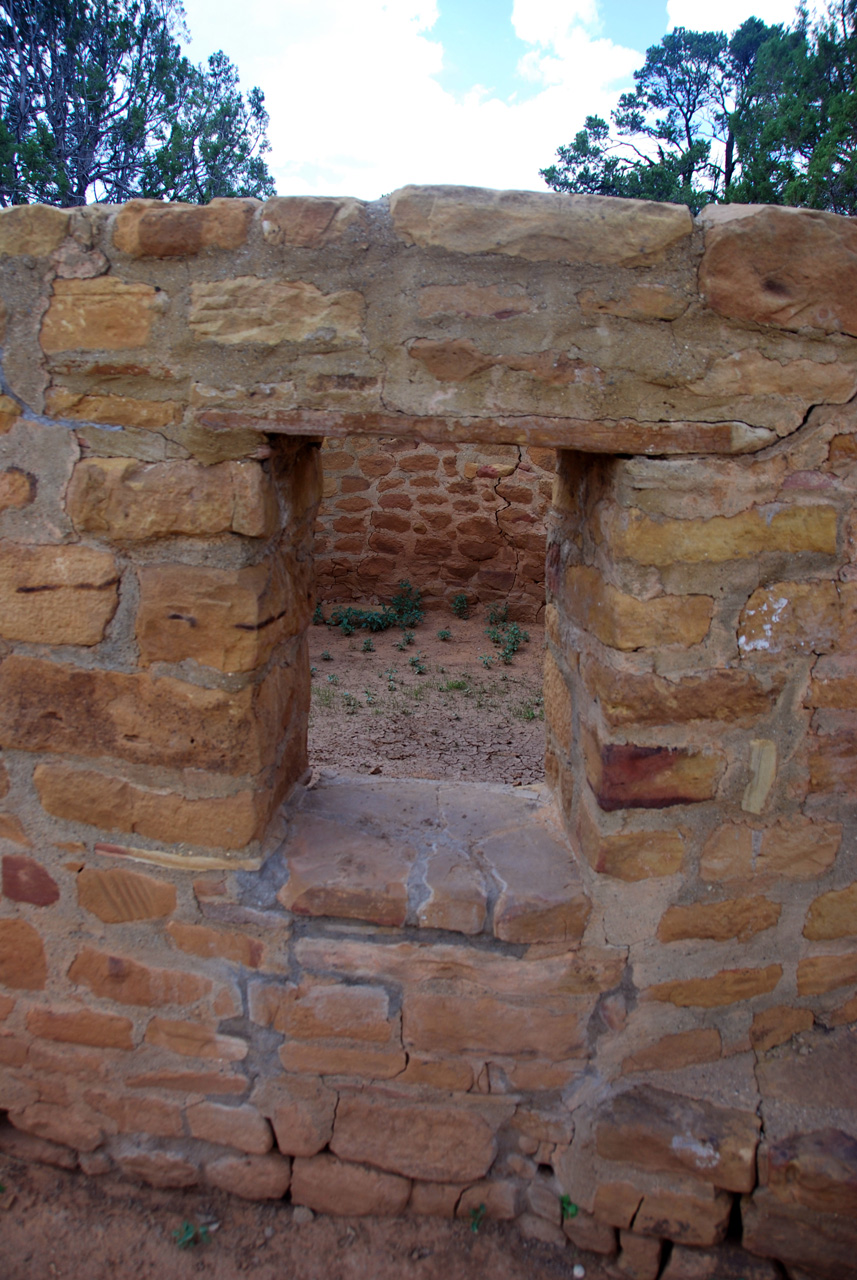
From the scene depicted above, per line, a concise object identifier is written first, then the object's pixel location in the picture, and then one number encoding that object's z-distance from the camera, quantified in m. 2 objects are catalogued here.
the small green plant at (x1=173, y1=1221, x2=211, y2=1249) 1.77
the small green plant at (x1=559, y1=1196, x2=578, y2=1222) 1.76
